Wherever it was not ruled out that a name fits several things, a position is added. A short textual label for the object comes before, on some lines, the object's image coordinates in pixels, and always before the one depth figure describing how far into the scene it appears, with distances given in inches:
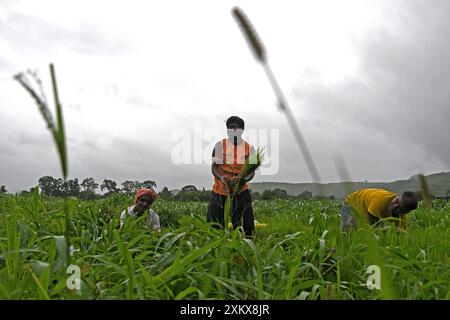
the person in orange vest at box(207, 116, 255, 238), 191.8
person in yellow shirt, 182.1
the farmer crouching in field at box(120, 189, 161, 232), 199.3
